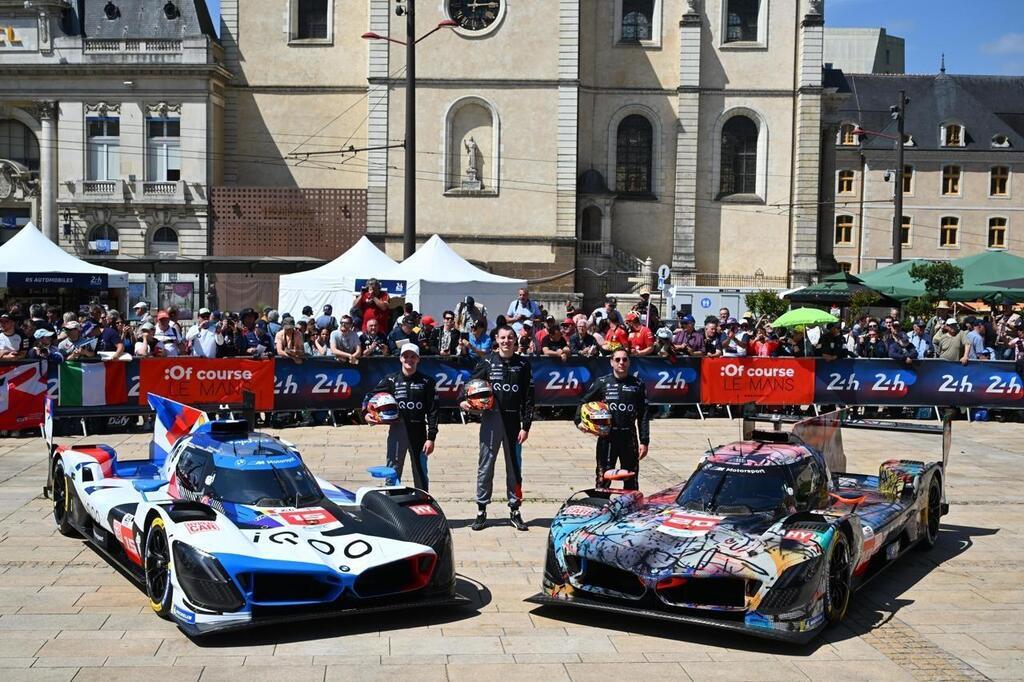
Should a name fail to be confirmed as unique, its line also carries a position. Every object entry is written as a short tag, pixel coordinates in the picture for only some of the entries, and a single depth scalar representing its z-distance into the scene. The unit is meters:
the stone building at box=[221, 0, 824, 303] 46.03
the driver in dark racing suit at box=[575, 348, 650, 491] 12.40
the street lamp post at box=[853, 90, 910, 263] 37.47
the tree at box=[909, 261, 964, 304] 30.47
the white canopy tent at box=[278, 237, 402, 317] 28.20
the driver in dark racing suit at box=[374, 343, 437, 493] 12.03
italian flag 18.55
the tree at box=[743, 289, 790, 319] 36.19
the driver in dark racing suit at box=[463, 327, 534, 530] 12.19
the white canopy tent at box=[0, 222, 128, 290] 25.12
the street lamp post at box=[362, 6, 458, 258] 26.80
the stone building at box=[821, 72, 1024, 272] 66.44
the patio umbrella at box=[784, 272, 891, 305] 28.89
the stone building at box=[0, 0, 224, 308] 46.31
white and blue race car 8.17
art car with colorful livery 8.25
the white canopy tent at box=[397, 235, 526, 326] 27.25
